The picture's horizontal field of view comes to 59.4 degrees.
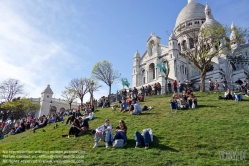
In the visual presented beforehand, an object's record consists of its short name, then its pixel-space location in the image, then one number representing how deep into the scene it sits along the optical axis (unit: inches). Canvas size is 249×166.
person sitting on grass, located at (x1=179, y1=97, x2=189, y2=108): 612.7
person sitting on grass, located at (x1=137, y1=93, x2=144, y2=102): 864.1
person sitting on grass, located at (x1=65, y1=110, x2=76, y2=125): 659.1
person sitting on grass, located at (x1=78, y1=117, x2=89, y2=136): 474.2
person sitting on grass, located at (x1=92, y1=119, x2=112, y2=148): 390.4
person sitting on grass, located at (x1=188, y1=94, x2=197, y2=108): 615.2
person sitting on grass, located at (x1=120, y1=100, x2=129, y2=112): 697.0
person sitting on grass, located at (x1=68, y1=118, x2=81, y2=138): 465.2
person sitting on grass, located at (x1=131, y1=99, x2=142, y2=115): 617.0
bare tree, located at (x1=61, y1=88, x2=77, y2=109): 1914.4
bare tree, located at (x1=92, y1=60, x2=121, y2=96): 1685.5
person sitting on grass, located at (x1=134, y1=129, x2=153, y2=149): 360.5
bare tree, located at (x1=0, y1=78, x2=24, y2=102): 1690.6
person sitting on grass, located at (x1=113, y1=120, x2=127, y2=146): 380.7
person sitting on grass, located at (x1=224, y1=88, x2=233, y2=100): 718.5
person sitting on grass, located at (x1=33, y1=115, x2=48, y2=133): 712.4
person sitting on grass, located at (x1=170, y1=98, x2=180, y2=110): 617.6
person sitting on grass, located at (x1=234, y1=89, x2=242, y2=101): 672.4
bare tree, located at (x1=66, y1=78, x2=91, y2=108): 1877.5
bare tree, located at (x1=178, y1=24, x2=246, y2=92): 984.3
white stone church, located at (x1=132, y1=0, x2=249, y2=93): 1606.8
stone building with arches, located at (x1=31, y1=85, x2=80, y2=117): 1855.3
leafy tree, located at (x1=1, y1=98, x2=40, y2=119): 1522.3
